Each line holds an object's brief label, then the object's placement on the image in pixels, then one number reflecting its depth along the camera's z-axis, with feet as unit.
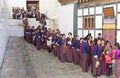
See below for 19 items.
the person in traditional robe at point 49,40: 22.92
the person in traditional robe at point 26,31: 28.80
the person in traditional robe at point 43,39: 24.36
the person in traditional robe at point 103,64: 16.11
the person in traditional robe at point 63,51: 19.68
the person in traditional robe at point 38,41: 24.59
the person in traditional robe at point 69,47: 19.30
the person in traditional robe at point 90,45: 17.33
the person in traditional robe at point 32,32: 27.31
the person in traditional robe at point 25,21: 32.04
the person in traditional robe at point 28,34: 28.33
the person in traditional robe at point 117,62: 14.80
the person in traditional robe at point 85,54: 17.05
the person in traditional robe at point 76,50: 18.31
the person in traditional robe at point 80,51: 17.76
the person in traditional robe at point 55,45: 21.01
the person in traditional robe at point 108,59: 15.68
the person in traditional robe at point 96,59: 15.94
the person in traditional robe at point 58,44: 20.12
